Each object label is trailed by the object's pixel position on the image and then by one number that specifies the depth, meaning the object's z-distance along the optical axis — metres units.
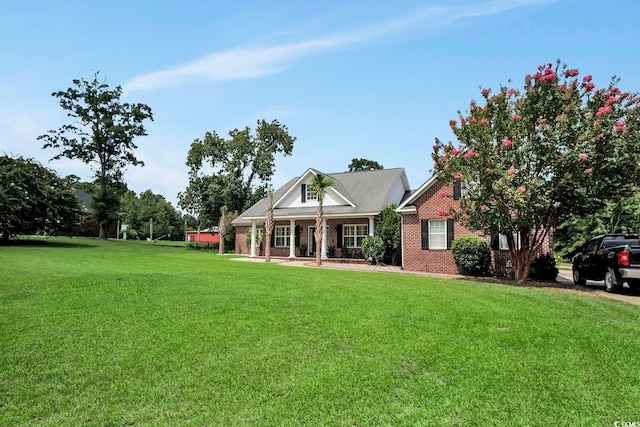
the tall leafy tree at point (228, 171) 42.91
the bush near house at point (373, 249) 21.86
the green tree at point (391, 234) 21.92
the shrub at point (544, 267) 16.17
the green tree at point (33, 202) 25.39
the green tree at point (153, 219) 63.81
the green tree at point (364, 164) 58.25
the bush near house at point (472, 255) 17.05
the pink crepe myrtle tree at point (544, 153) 11.87
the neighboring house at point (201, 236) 60.59
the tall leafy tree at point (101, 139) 37.03
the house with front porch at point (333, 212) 25.12
